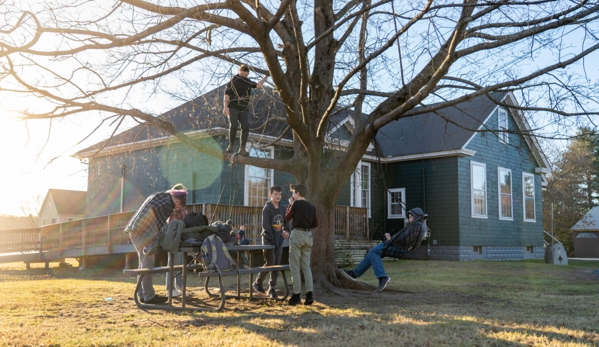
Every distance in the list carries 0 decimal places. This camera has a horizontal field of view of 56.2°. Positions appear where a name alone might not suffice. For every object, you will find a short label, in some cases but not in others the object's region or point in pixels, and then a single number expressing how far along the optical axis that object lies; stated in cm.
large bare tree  783
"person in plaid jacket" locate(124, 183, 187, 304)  804
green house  1859
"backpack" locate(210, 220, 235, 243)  787
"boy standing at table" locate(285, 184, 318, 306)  821
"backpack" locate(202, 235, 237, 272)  754
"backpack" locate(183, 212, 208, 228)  785
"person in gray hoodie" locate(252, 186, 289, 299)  935
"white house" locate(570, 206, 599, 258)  3981
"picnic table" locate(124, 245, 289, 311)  755
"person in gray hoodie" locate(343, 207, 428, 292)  976
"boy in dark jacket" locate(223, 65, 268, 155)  959
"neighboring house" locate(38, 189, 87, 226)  4431
